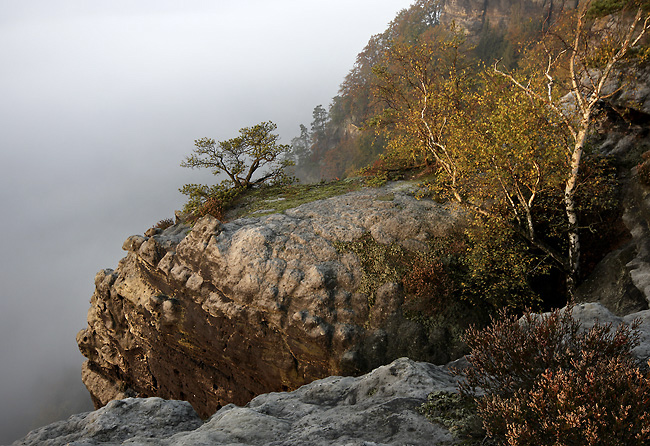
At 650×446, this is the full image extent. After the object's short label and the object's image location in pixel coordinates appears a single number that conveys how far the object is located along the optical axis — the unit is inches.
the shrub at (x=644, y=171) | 540.1
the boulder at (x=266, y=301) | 565.6
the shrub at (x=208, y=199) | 828.6
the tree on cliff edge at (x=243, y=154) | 917.8
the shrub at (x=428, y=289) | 567.8
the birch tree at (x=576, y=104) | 443.8
